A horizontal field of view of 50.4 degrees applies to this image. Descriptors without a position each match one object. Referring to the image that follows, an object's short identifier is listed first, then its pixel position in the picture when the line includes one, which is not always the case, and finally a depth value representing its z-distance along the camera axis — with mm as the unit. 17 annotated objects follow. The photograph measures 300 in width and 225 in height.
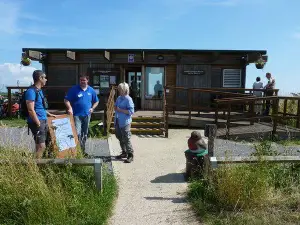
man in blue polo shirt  6086
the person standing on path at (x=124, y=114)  6363
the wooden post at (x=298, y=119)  10203
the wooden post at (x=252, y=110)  10422
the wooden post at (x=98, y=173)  4410
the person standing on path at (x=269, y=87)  12094
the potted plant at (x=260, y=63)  13928
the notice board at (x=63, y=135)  5219
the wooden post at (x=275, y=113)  9328
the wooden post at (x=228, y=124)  9391
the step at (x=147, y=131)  10477
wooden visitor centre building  14750
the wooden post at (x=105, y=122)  9781
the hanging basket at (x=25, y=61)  14200
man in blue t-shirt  4645
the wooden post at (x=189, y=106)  11279
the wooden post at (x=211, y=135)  5121
